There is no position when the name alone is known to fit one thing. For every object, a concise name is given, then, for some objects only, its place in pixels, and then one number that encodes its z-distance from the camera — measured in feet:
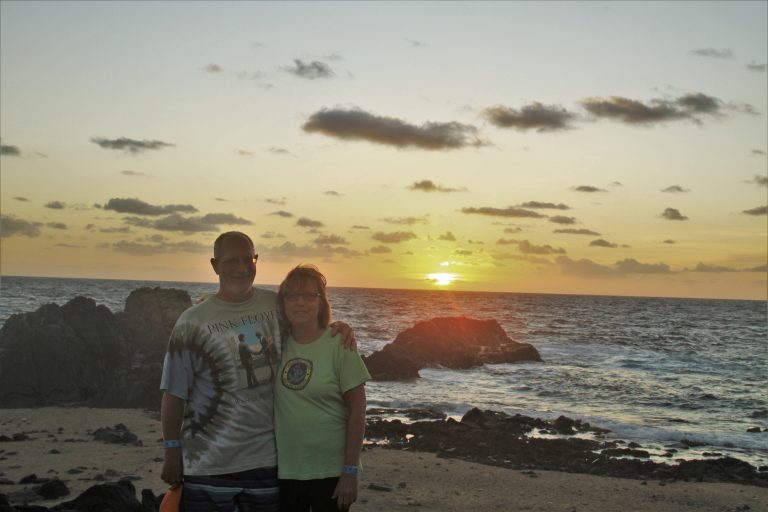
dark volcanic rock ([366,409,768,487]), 47.26
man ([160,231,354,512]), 15.43
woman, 15.43
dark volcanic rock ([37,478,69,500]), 31.86
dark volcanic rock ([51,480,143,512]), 25.35
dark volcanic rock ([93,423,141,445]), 47.78
